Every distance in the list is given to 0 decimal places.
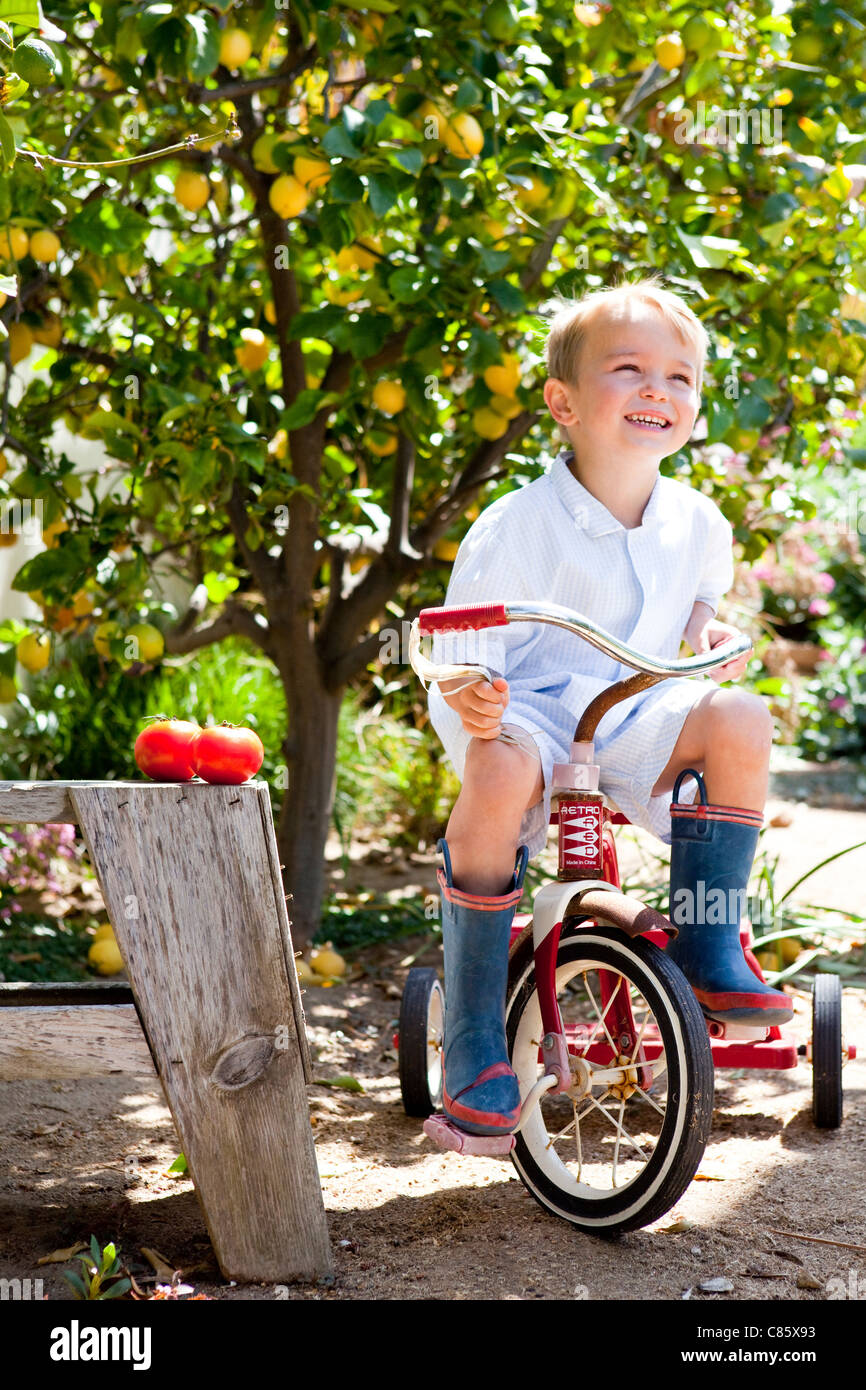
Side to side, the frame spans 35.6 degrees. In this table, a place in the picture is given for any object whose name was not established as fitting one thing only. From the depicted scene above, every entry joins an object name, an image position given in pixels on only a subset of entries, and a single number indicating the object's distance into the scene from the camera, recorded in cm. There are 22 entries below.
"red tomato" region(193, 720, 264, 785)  172
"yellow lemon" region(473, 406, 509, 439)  281
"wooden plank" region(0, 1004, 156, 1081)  170
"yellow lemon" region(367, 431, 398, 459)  311
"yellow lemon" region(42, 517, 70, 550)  285
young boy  184
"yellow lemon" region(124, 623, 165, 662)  272
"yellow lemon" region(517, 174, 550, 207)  253
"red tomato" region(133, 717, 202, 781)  176
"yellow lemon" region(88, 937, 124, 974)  316
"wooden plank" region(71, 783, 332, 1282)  168
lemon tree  242
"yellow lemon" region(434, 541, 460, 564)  324
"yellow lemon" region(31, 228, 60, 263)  242
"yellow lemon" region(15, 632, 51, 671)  277
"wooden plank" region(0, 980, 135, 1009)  178
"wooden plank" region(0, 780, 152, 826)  168
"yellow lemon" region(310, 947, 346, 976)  328
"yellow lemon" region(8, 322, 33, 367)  276
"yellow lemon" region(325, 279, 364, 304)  288
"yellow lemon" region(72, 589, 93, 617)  292
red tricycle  174
